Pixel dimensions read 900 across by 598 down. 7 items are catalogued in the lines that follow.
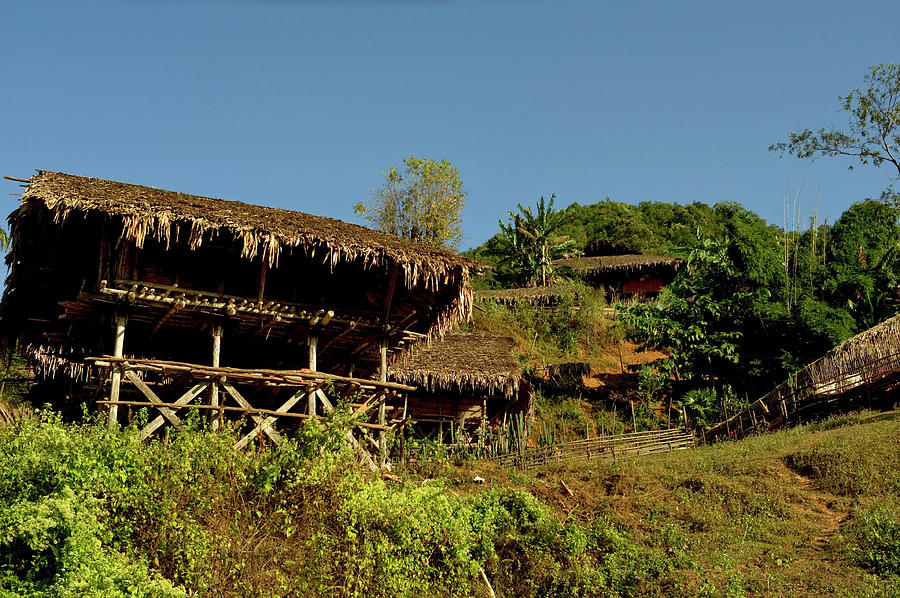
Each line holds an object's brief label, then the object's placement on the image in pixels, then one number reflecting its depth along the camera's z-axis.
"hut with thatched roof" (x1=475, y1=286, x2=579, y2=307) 29.27
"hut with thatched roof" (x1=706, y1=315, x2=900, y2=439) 16.78
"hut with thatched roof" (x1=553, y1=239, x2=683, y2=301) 32.47
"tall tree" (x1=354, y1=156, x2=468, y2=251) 30.83
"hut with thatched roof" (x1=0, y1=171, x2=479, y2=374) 10.55
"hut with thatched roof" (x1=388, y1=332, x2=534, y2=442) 17.30
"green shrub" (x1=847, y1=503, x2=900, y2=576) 9.30
